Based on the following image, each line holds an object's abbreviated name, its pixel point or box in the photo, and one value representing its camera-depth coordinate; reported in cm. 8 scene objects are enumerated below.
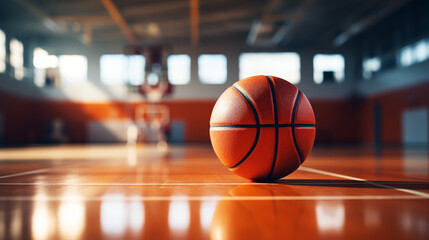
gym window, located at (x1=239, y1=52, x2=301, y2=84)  1580
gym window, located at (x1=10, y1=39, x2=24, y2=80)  1394
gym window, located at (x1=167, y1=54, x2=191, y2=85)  1603
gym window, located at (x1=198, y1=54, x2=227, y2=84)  1602
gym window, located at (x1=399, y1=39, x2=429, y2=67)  1117
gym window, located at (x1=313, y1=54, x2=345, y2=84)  1596
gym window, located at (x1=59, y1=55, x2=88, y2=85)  1593
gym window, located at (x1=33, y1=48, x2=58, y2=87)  1540
